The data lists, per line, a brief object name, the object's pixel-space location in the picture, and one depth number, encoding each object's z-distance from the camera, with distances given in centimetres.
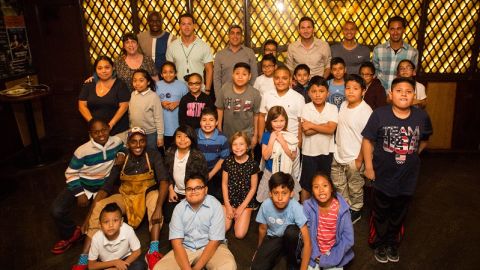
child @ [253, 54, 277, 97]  402
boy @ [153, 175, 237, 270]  272
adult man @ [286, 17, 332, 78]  430
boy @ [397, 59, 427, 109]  368
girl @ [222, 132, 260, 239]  333
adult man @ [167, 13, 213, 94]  429
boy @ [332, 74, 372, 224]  319
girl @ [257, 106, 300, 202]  329
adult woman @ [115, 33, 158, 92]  409
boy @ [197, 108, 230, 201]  349
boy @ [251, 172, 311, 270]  276
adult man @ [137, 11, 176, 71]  450
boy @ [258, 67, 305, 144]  355
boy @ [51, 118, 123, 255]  317
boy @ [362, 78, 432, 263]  276
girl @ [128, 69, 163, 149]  379
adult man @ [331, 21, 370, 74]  425
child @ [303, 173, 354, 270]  273
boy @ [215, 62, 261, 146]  372
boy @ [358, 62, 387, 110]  377
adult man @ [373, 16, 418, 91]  410
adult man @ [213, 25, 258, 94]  427
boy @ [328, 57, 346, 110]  376
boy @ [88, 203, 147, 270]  263
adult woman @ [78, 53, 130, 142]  383
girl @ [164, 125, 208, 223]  331
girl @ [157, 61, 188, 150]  399
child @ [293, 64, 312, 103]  388
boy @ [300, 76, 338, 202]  338
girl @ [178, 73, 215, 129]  388
